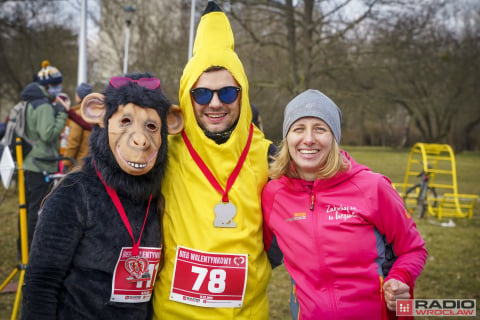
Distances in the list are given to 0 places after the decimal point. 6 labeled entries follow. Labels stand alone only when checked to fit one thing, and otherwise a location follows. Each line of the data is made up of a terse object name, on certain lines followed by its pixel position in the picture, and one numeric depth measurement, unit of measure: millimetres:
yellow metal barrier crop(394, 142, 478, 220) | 9477
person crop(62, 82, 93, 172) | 5801
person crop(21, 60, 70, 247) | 5168
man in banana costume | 2221
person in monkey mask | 1981
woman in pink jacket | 2127
